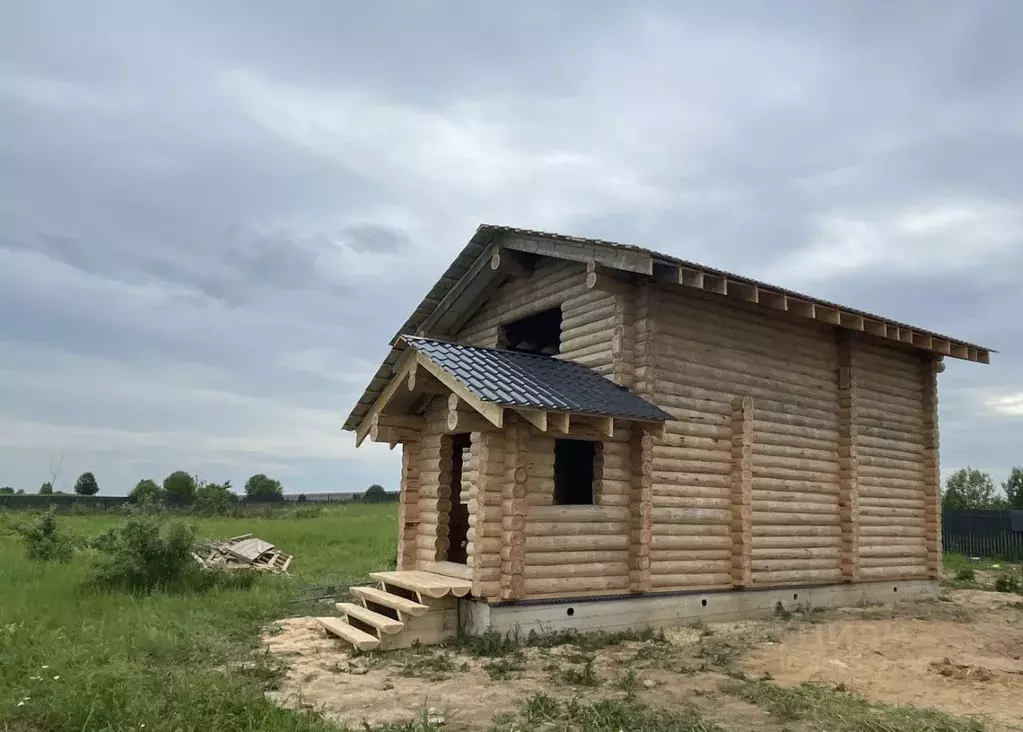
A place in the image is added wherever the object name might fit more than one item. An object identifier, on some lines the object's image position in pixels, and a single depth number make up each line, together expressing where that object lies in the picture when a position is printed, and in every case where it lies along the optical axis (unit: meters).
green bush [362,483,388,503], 47.00
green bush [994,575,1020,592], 16.44
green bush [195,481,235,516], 33.38
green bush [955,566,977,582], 18.30
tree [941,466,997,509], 41.03
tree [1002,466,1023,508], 38.50
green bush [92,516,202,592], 12.66
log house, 9.81
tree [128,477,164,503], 35.77
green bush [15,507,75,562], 14.87
